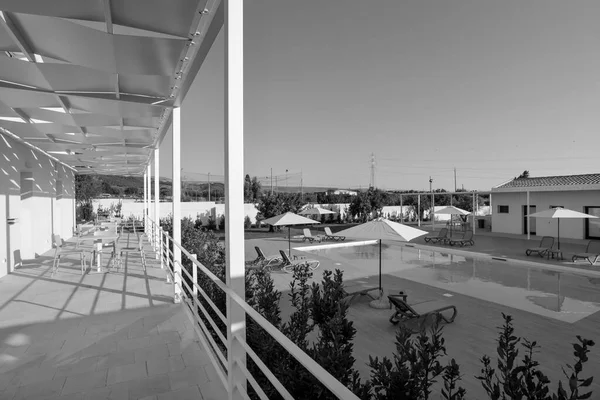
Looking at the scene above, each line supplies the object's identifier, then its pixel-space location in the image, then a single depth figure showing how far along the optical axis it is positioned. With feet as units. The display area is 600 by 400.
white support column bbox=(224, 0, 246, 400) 6.69
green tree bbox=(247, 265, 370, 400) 6.39
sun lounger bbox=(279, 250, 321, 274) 29.37
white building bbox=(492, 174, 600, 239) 49.83
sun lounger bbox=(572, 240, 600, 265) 31.24
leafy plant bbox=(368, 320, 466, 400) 5.86
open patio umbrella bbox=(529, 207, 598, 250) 36.19
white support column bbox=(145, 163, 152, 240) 40.52
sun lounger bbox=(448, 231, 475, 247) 44.73
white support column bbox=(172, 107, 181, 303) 15.23
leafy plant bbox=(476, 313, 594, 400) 4.94
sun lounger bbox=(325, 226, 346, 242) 51.78
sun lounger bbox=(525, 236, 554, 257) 35.67
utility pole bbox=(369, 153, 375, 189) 123.44
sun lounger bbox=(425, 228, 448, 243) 48.14
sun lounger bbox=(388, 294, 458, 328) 16.35
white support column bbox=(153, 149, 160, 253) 25.35
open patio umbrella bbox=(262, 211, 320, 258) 34.12
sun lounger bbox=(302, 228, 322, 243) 51.47
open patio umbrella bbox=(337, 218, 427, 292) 21.50
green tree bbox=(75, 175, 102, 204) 64.90
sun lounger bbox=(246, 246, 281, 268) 30.73
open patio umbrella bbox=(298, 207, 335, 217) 55.47
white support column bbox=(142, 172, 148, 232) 45.46
